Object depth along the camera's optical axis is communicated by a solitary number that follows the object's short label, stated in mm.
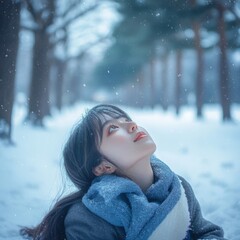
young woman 1627
